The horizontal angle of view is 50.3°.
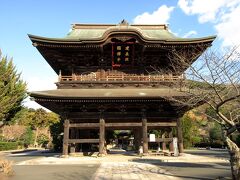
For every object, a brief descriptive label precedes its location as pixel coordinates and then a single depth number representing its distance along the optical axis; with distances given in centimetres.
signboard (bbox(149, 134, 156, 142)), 2072
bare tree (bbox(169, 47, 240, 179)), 988
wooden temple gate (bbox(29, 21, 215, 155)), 2022
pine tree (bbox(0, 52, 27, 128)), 2781
